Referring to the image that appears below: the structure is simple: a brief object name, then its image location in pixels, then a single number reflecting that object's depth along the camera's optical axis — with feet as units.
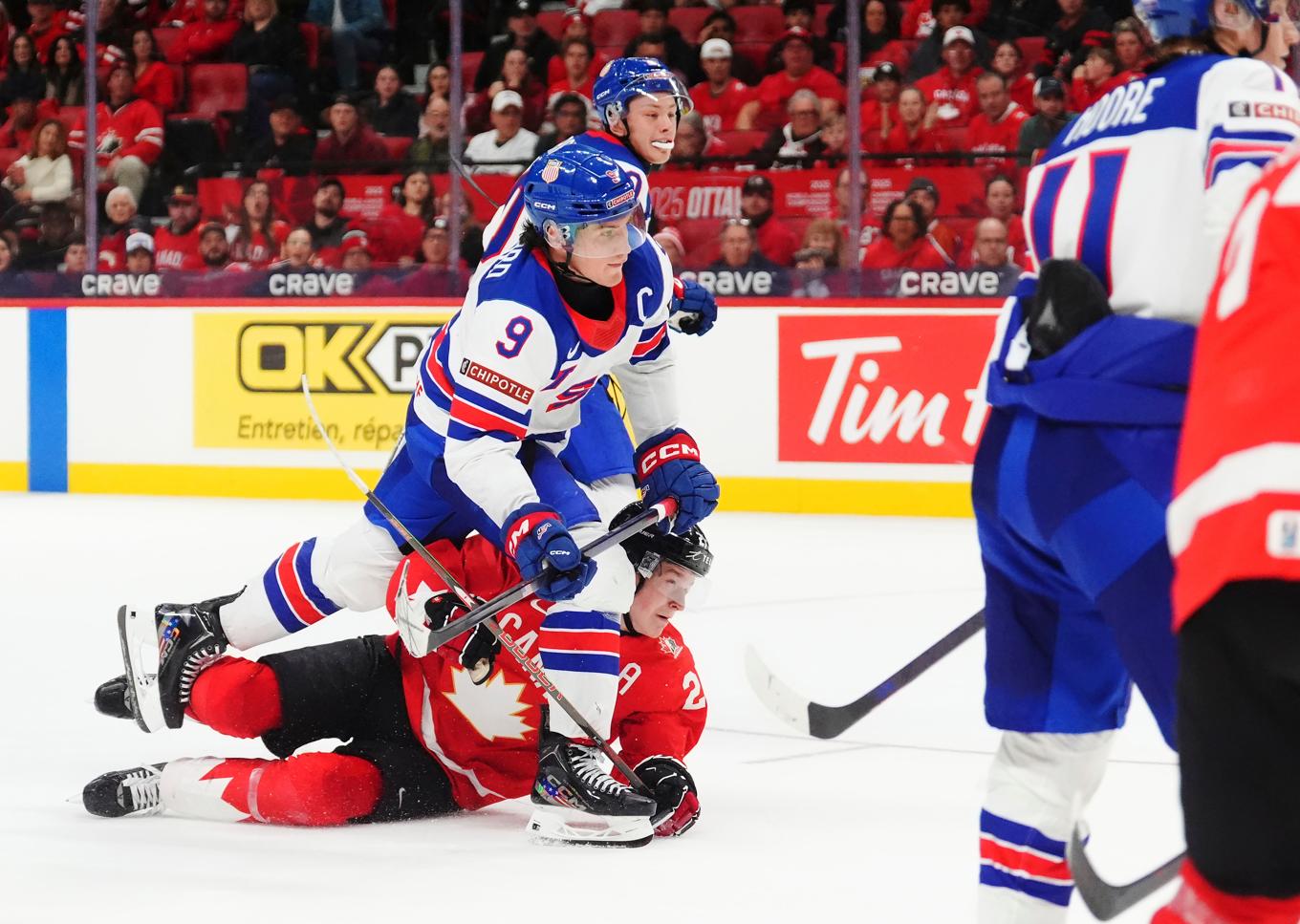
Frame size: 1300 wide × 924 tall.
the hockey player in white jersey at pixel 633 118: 29.81
